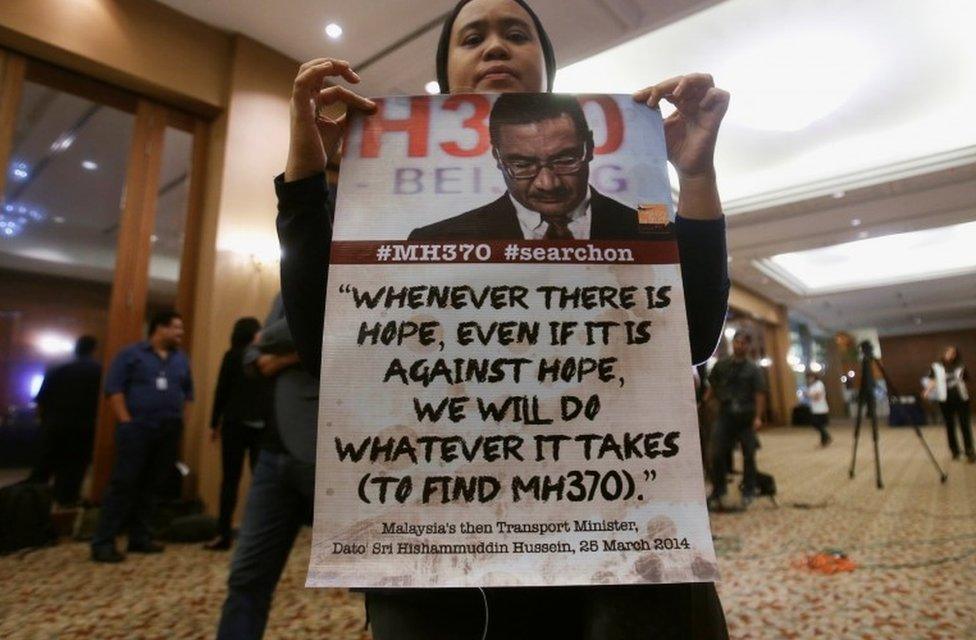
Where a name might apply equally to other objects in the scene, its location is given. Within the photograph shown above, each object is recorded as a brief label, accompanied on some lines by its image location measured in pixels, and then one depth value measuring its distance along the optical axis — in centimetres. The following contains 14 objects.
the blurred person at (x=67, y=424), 357
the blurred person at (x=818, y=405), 885
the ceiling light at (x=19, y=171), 373
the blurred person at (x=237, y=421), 301
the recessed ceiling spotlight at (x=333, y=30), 411
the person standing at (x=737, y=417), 392
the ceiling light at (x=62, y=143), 418
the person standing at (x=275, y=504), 110
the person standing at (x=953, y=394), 594
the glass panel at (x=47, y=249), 364
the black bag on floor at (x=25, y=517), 292
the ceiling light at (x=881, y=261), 986
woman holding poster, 49
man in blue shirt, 283
